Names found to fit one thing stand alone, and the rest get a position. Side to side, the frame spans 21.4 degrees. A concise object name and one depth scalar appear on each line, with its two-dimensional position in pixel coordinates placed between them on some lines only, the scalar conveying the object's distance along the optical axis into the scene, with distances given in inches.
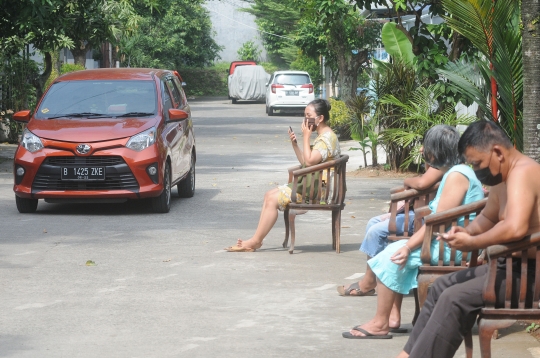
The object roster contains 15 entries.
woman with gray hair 338.7
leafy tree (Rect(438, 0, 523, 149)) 508.2
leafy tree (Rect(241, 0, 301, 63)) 2884.0
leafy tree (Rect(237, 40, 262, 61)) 4246.8
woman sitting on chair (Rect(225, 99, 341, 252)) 522.6
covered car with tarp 2821.3
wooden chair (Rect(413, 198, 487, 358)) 316.6
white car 2114.7
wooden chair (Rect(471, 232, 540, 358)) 269.1
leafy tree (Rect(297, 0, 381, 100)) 1225.3
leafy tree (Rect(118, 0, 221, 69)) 3164.2
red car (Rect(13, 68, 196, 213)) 656.6
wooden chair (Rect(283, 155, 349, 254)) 519.5
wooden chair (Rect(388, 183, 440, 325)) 402.1
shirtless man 268.5
